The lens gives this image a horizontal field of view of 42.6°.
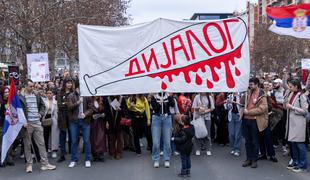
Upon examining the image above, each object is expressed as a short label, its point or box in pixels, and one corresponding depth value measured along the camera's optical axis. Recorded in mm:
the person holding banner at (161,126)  8117
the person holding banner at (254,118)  7984
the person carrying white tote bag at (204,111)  9344
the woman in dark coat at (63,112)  8430
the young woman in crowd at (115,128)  9180
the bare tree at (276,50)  36125
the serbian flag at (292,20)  7957
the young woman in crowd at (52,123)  9352
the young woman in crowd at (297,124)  7738
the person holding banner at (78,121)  8250
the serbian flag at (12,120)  7922
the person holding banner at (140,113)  9781
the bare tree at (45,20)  14711
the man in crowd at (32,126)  8125
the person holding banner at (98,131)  8867
